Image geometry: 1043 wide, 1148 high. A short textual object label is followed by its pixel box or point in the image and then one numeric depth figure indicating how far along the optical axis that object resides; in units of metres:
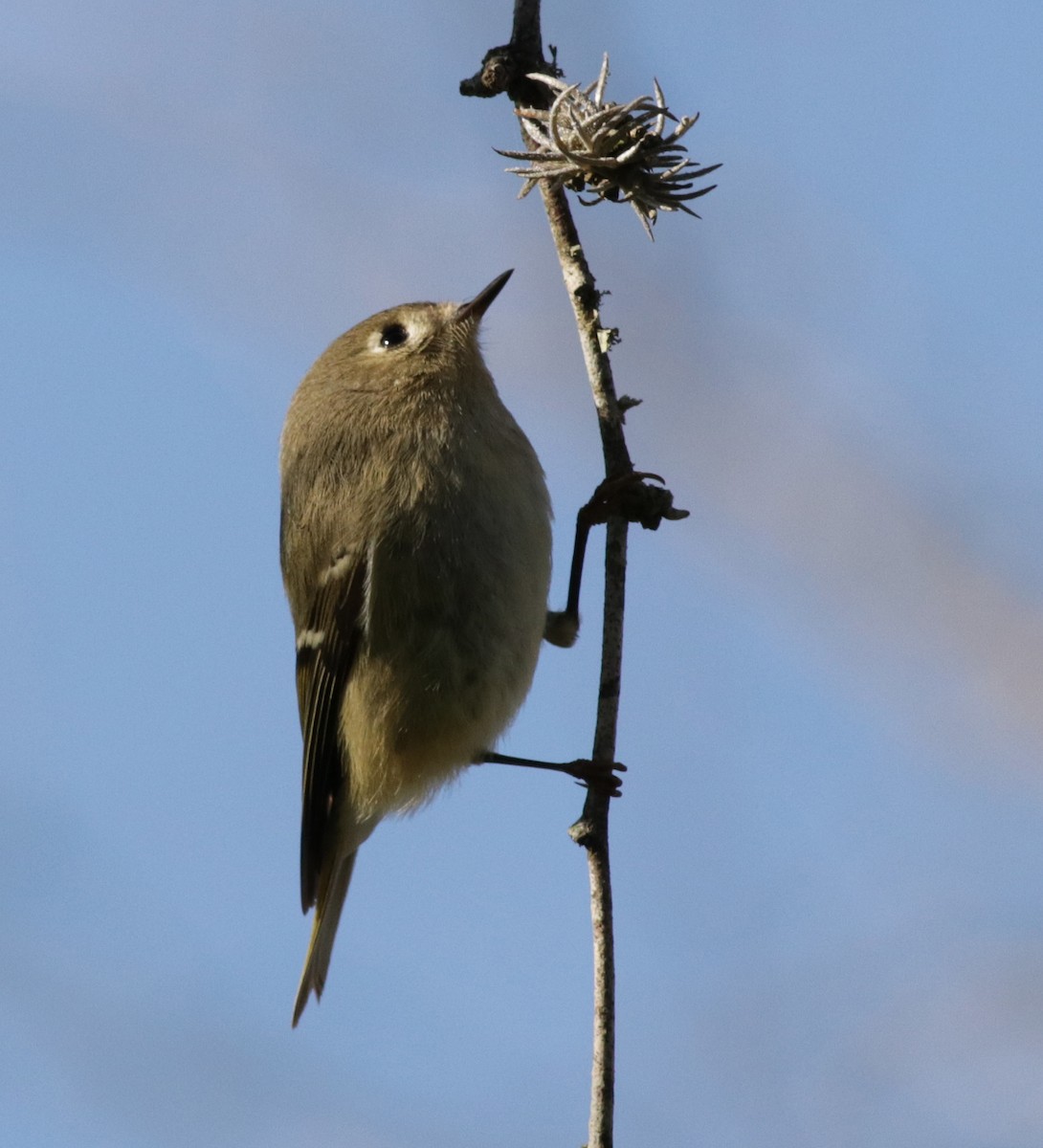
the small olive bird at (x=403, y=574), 3.50
